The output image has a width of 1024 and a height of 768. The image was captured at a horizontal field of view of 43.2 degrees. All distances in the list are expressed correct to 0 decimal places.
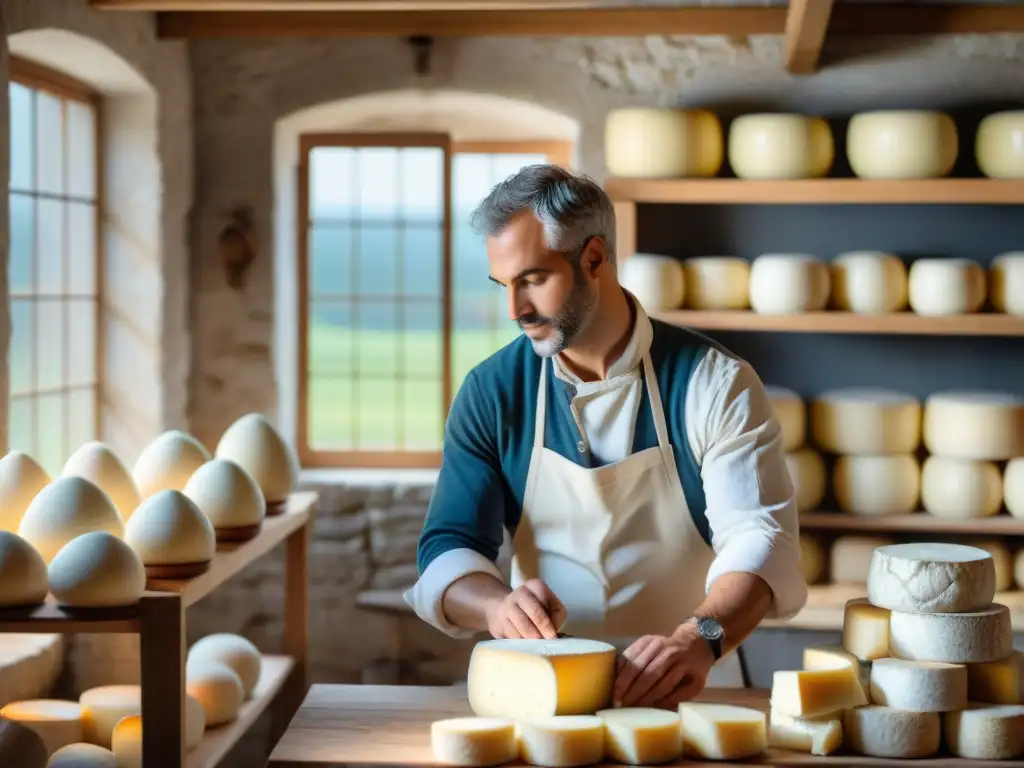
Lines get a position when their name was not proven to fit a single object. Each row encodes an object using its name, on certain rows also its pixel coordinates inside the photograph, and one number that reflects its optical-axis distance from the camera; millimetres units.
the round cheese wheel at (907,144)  3771
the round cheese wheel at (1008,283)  3781
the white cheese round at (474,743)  1660
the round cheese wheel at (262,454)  3047
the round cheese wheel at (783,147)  3834
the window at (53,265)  3500
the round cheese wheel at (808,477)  3891
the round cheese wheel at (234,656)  2996
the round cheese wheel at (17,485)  2441
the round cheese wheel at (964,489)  3822
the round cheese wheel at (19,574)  2113
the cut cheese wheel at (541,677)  1767
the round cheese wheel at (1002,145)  3764
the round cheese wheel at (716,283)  3914
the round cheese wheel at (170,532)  2320
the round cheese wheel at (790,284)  3816
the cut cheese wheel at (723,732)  1685
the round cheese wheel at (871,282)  3840
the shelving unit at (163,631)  2139
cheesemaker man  2100
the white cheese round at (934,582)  1833
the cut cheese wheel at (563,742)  1653
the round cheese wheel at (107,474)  2611
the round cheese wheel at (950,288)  3785
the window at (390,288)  4539
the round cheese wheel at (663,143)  3871
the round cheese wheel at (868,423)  3857
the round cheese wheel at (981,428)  3771
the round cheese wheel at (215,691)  2754
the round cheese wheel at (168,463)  2818
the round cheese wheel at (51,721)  2555
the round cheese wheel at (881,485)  3883
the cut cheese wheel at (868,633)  1875
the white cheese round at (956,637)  1809
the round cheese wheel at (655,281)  3846
